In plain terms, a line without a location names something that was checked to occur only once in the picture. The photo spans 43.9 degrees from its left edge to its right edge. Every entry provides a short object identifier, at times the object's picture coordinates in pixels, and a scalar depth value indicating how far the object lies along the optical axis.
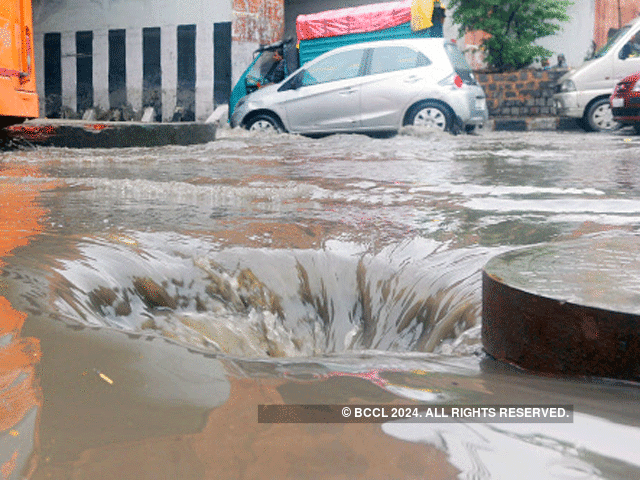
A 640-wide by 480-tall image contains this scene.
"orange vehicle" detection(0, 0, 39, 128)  6.36
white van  12.95
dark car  11.12
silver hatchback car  11.09
